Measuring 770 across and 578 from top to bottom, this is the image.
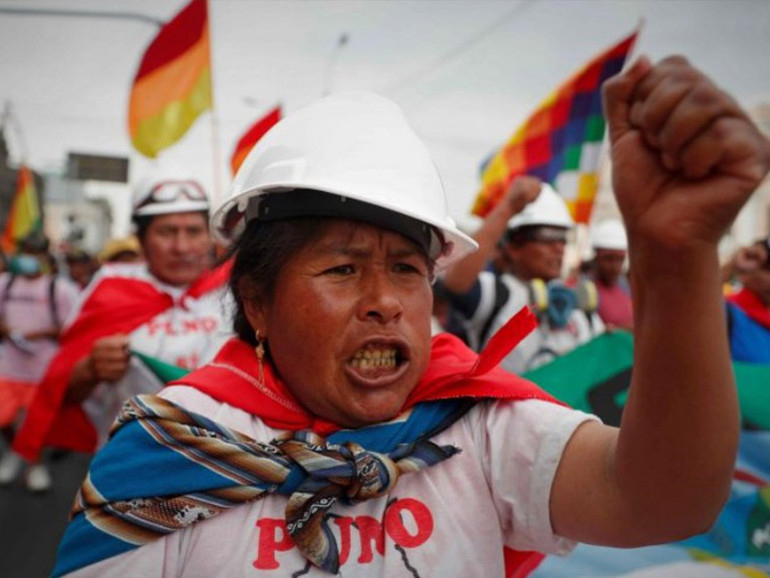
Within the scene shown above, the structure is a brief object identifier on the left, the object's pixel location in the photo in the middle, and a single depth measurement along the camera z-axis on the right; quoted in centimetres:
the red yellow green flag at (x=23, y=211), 1183
